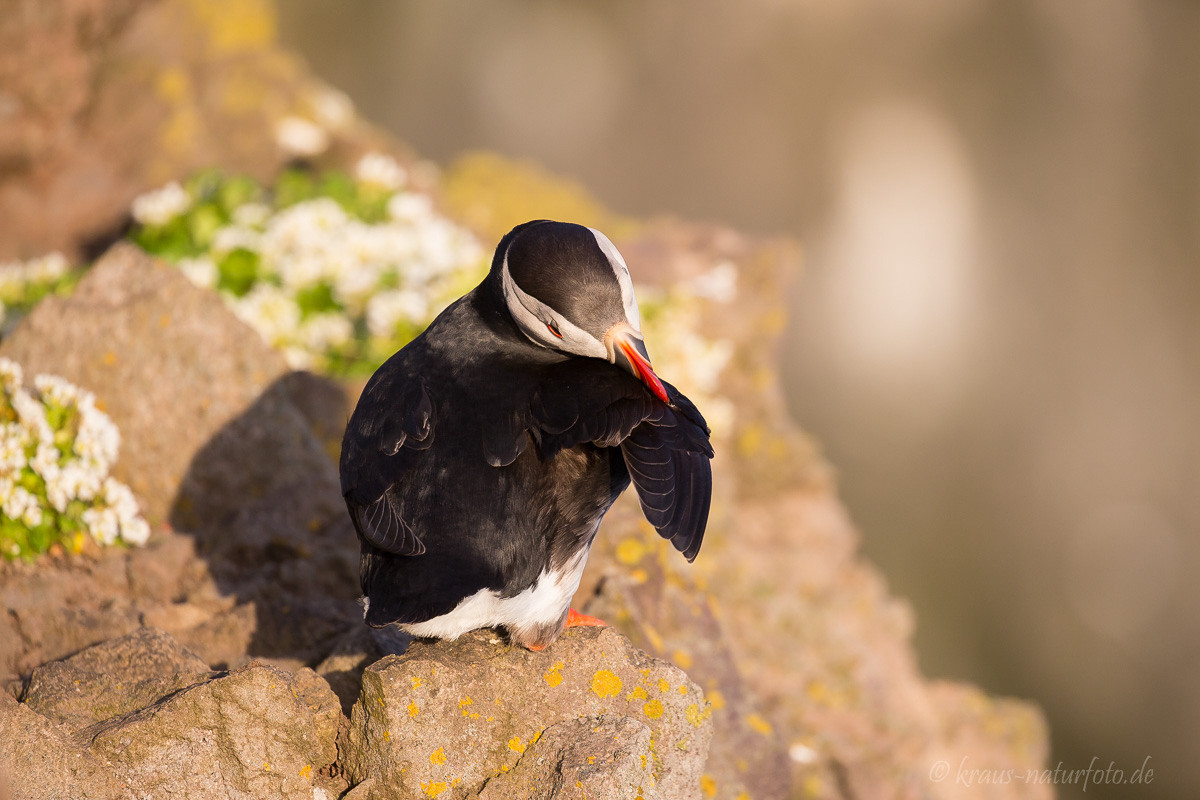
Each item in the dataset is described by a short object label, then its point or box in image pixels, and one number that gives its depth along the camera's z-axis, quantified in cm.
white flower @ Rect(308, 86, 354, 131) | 2164
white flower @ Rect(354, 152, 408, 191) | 1827
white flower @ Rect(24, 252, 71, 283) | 1637
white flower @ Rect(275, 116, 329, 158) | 2069
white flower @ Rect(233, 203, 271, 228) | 1620
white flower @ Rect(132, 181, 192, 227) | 1691
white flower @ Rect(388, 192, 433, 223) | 1700
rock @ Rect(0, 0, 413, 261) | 1794
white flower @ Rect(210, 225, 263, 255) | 1552
